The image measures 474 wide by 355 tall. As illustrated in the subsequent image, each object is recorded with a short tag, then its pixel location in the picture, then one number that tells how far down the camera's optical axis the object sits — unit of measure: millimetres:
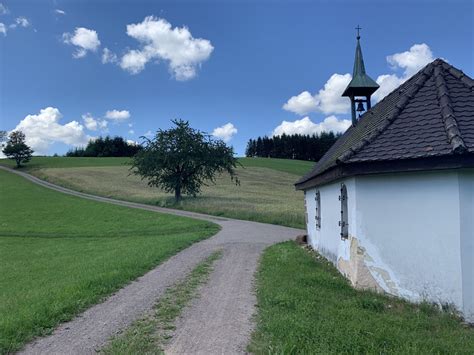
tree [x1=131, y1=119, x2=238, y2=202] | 37656
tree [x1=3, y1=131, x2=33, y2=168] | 81000
